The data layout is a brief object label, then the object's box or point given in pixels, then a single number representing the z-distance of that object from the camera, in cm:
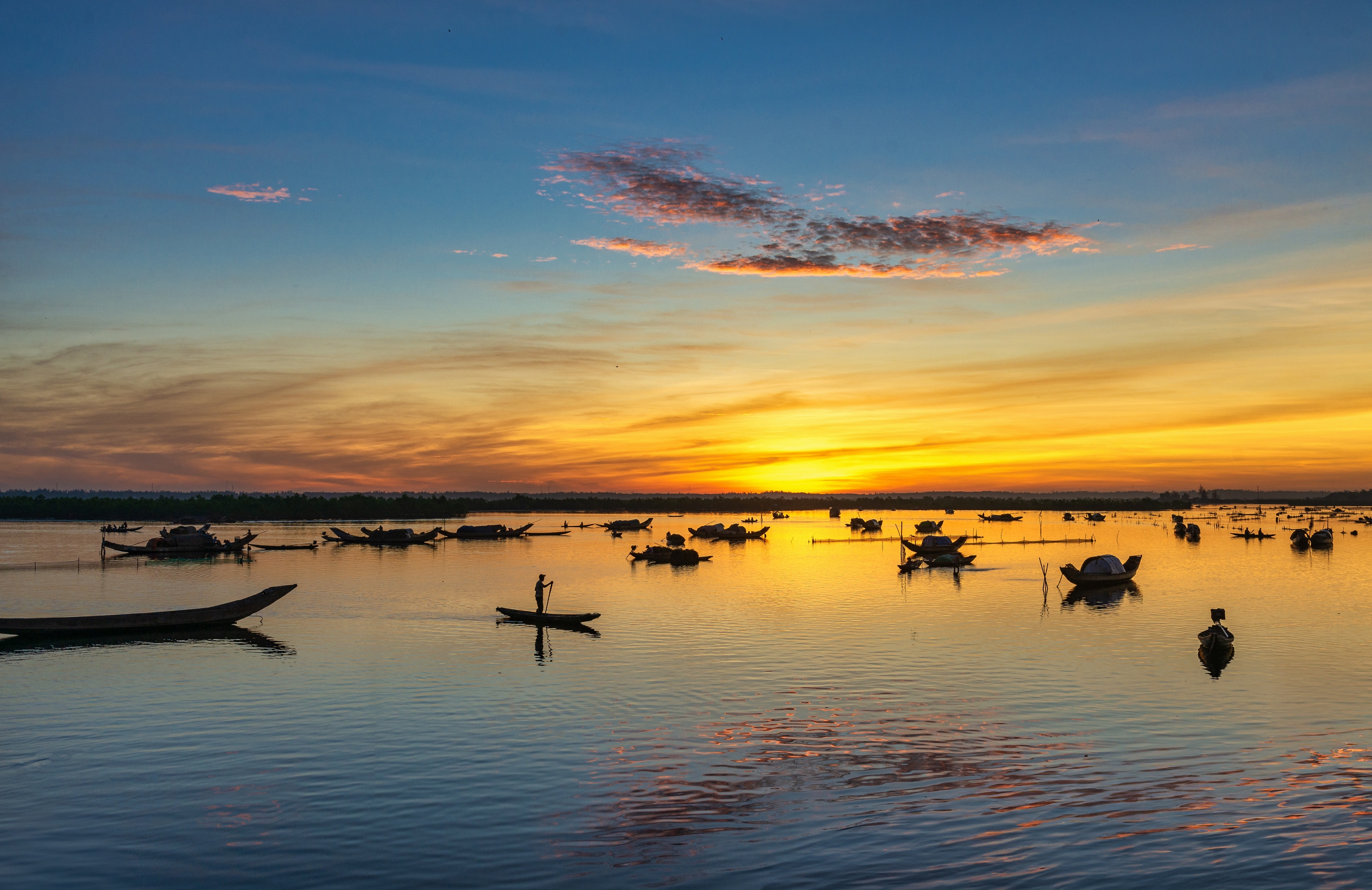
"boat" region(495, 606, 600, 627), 4394
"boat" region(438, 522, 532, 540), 13438
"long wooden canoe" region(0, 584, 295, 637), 4038
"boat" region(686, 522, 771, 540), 13725
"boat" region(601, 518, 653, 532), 15725
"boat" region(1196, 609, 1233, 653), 3325
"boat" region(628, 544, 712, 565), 8725
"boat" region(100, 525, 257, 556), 9244
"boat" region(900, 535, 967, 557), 8481
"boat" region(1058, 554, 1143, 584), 6206
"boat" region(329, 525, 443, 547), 11344
